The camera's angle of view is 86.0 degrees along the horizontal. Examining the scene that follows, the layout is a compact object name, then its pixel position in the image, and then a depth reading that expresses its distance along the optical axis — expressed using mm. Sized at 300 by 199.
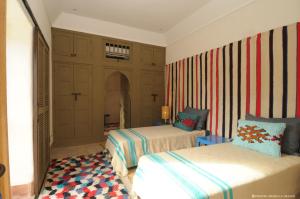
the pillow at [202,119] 3144
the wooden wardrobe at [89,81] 3510
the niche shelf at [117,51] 3955
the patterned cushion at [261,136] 1747
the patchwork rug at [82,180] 1917
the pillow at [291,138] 1788
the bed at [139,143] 2426
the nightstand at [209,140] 2566
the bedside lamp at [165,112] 4137
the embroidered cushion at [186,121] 3091
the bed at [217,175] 1186
